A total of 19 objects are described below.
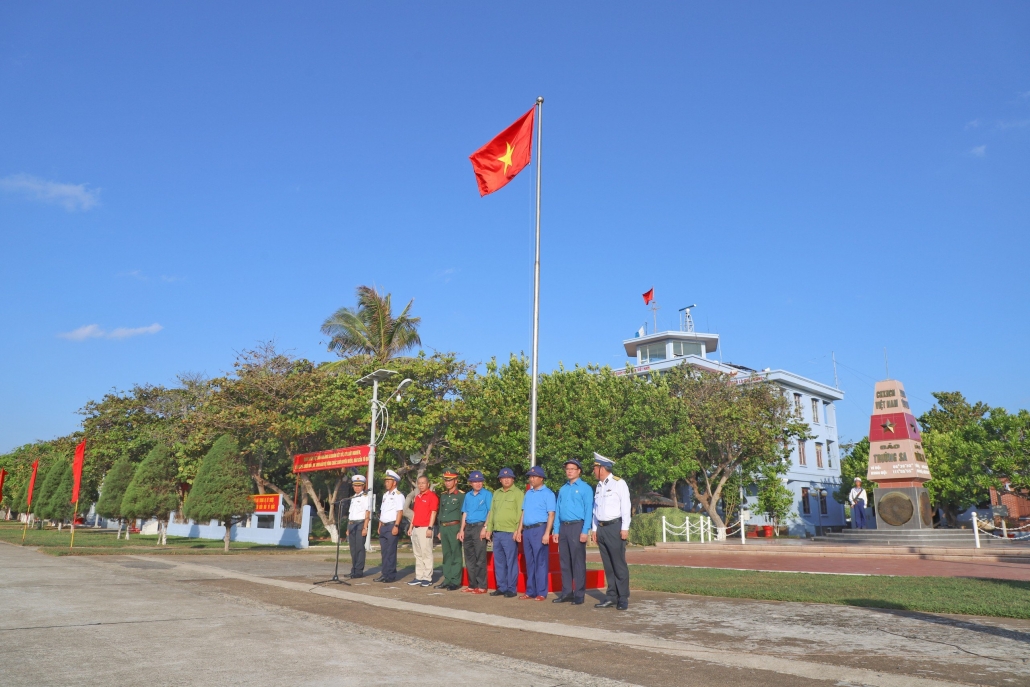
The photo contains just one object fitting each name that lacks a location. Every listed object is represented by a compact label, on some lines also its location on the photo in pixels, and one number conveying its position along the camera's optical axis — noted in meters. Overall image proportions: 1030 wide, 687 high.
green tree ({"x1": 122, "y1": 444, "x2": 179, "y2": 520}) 27.77
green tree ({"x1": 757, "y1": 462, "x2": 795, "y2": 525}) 35.56
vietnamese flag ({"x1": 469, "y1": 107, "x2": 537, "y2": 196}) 14.84
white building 43.41
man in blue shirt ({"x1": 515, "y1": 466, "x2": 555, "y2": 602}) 9.19
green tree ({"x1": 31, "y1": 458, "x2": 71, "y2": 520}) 42.00
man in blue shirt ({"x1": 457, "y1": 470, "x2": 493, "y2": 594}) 10.09
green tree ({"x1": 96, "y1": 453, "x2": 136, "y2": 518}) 32.28
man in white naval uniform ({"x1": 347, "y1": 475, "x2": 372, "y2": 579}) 11.95
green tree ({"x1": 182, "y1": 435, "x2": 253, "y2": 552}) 23.14
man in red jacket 10.95
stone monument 23.44
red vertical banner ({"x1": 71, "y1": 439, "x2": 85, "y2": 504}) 21.95
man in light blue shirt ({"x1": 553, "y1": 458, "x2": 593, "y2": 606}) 8.60
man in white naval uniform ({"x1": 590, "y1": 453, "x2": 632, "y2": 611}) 8.07
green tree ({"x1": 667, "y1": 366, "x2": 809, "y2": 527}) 32.94
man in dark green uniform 10.38
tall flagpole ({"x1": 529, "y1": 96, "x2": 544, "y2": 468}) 11.55
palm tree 32.25
